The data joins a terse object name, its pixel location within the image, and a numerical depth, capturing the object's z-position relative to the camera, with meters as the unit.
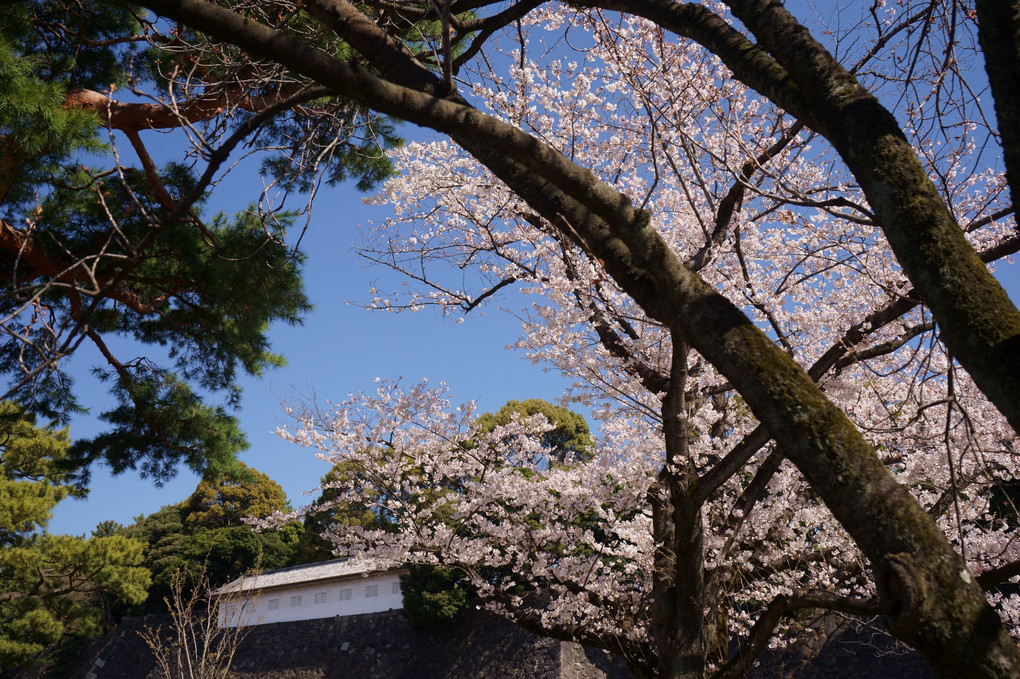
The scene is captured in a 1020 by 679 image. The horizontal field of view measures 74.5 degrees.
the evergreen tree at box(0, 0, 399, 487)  5.18
